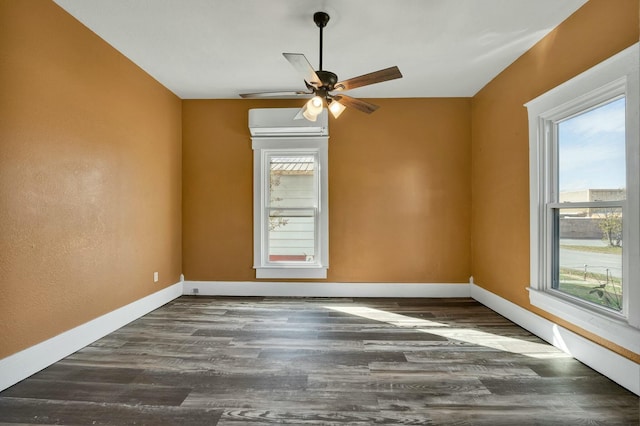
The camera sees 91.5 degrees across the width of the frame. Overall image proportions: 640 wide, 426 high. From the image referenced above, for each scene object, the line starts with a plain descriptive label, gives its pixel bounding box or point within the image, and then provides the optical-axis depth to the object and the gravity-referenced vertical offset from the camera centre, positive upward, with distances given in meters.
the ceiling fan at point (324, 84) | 2.16 +1.02
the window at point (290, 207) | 4.29 +0.15
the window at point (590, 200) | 1.99 +0.14
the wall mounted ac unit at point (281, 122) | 4.10 +1.26
